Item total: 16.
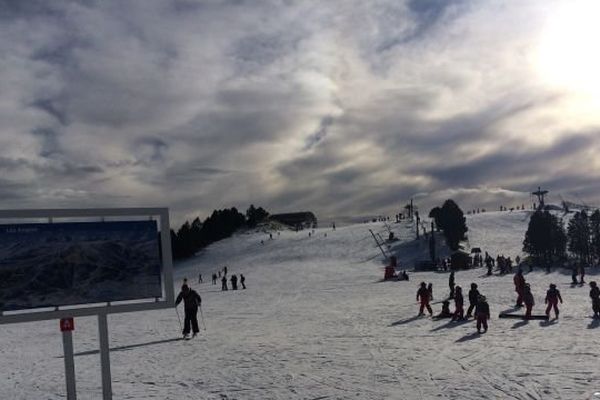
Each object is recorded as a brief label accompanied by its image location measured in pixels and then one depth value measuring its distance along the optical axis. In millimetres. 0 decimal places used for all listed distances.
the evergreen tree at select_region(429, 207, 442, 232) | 77000
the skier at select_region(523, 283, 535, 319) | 20109
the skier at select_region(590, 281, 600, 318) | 19828
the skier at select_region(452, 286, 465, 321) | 20594
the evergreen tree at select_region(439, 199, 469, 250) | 71188
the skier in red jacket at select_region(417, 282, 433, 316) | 22156
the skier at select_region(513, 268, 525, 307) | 23105
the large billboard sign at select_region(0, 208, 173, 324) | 9773
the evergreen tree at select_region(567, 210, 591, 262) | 63562
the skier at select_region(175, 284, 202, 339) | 18469
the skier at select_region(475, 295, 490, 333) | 17656
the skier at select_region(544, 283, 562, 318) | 20109
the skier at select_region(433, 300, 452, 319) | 21531
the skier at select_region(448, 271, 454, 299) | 27197
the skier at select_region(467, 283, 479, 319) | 19878
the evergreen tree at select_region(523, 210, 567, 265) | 62562
